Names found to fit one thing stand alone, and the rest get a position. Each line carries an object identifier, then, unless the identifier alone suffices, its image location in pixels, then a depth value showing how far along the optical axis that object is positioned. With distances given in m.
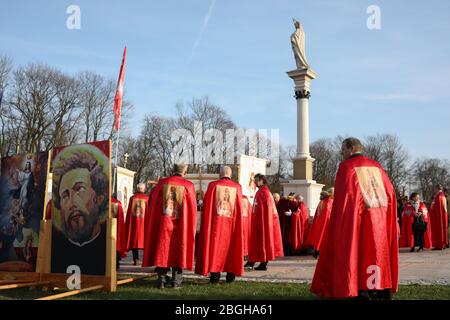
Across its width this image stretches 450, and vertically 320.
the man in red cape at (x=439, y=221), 17.16
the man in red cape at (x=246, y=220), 11.06
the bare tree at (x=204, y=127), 50.66
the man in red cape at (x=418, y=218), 16.11
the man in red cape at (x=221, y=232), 8.50
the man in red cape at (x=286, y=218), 16.33
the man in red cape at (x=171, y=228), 8.07
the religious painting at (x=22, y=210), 8.62
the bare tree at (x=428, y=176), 78.00
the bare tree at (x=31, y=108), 38.38
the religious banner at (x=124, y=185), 18.72
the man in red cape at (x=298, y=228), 16.20
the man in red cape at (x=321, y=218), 13.46
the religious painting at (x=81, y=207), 7.78
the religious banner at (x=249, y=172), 14.41
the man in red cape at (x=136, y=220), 12.59
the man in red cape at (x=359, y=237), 6.00
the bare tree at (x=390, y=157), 70.50
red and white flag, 22.44
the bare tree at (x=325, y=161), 69.19
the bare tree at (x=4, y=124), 37.80
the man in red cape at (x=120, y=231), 12.16
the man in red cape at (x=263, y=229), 10.51
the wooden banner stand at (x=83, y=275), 7.50
